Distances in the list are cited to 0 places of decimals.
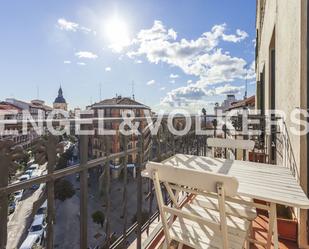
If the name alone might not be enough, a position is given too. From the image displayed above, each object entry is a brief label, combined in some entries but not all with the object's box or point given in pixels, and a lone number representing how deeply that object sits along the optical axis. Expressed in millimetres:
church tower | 48869
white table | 1121
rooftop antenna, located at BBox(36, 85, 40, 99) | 44183
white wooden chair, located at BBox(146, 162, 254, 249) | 957
